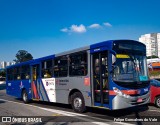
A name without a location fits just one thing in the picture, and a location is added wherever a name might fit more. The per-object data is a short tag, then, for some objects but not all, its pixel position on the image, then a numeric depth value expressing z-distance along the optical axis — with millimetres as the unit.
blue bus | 9047
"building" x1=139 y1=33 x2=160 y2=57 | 141250
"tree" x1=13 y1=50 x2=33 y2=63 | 148500
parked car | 11670
